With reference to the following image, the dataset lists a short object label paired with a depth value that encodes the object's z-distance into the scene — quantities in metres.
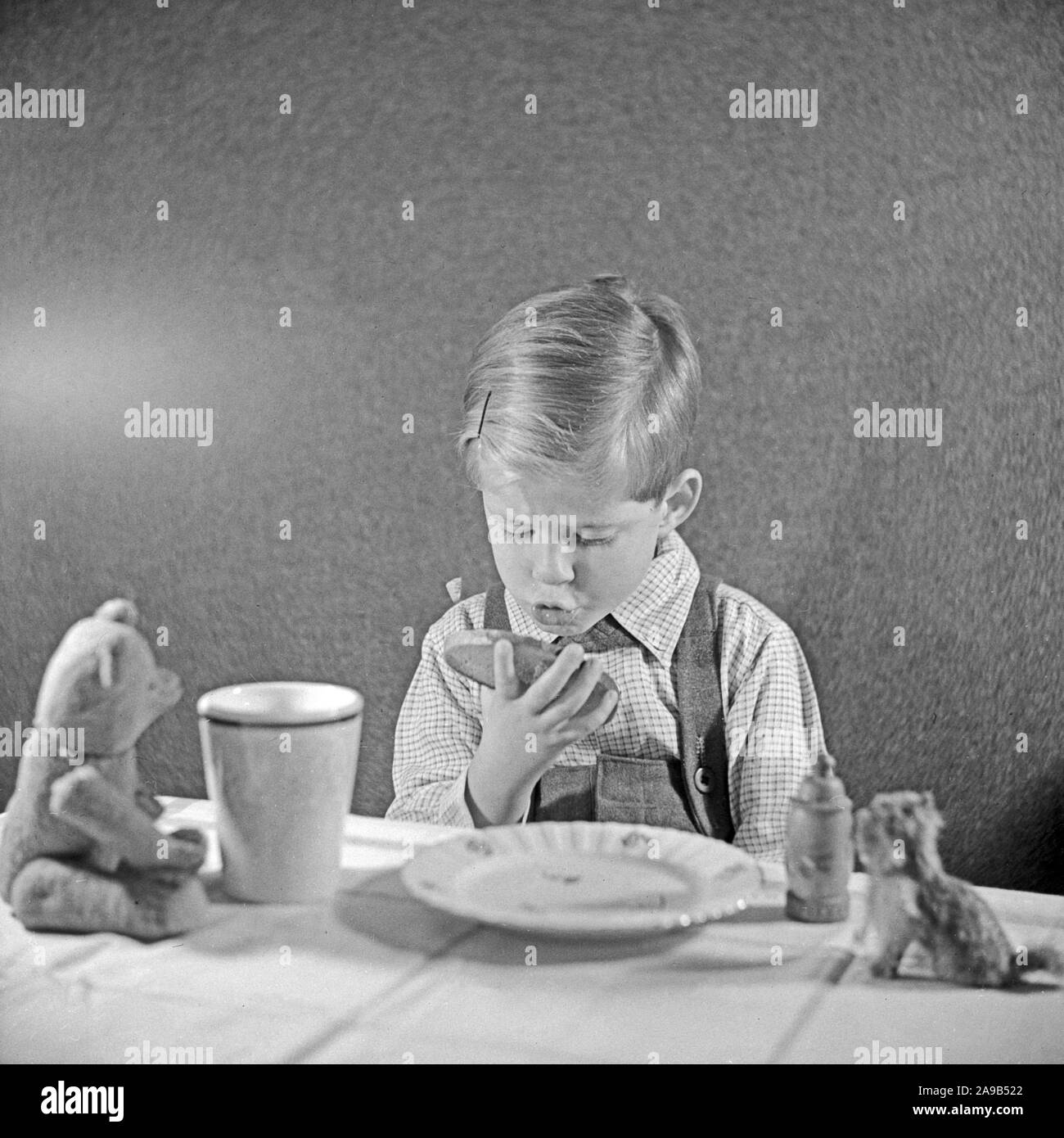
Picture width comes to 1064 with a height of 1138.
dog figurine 0.64
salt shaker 0.69
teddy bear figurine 0.68
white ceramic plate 0.66
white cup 0.69
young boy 0.94
